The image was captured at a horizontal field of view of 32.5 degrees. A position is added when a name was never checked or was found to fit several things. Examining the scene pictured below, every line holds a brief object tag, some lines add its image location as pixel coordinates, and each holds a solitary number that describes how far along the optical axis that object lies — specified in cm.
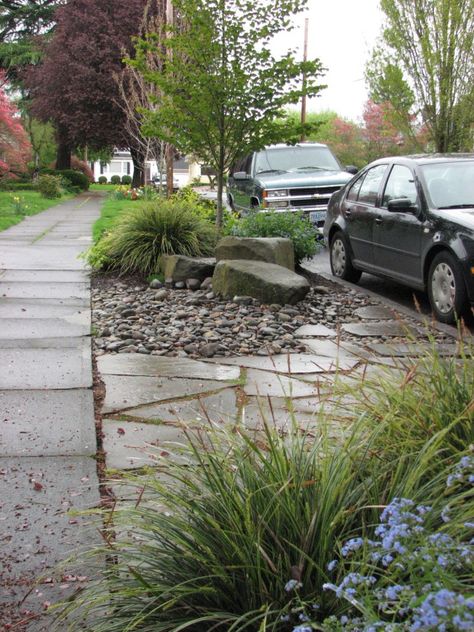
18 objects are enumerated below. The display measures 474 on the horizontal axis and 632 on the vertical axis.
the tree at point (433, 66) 1595
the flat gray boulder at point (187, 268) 955
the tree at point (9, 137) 2756
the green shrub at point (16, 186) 3756
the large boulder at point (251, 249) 962
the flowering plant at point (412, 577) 141
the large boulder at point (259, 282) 841
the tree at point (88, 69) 3775
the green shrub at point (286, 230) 1067
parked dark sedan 781
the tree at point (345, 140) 3531
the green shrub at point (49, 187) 3300
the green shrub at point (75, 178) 4275
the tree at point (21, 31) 4778
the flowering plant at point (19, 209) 2177
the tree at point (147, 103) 1864
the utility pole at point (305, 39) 3891
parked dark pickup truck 1485
